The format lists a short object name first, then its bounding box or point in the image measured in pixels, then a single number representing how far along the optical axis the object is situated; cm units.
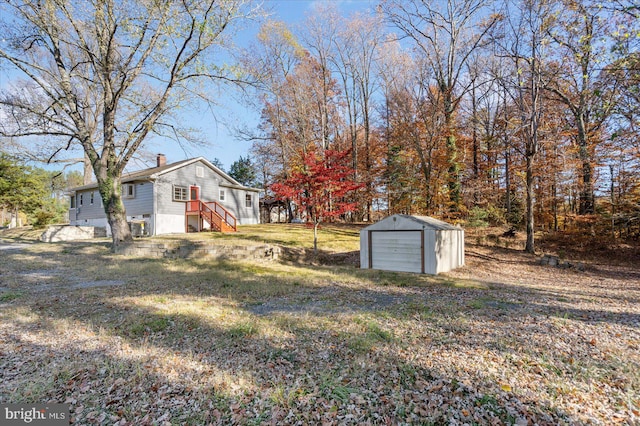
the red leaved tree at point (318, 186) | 1103
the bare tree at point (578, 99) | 1085
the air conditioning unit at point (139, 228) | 1814
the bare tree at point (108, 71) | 985
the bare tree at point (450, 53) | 1484
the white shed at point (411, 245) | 938
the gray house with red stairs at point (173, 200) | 1792
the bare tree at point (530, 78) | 1156
